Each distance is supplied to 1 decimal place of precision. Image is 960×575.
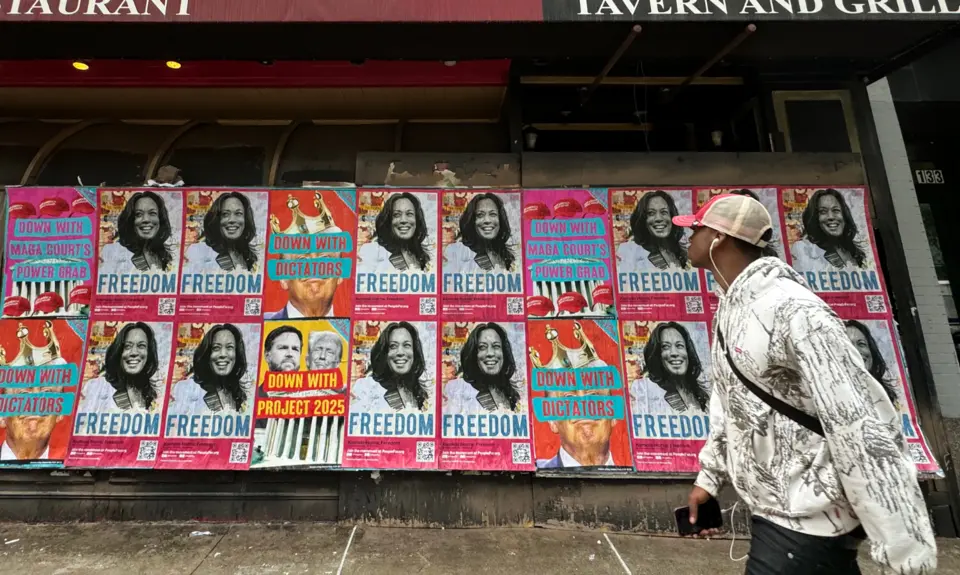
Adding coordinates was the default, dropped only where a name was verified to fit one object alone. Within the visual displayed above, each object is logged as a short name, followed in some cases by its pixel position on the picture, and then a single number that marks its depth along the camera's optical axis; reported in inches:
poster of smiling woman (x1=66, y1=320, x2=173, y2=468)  186.1
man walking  54.5
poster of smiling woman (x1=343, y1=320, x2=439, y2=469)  182.4
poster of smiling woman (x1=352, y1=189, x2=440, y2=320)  195.9
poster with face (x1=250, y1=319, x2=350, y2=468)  183.3
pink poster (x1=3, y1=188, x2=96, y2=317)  199.2
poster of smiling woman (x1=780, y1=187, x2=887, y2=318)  199.2
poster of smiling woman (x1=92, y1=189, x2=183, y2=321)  198.4
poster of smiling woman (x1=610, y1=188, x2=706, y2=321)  197.5
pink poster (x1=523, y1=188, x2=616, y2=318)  196.4
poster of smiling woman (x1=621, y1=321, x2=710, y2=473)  183.9
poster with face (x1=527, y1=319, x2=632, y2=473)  182.5
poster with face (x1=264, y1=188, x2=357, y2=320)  196.2
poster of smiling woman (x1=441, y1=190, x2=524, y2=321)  196.2
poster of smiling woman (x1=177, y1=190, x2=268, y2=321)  197.8
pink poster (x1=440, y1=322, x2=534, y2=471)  182.1
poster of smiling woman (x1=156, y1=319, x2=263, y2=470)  184.5
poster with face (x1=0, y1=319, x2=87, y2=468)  187.6
